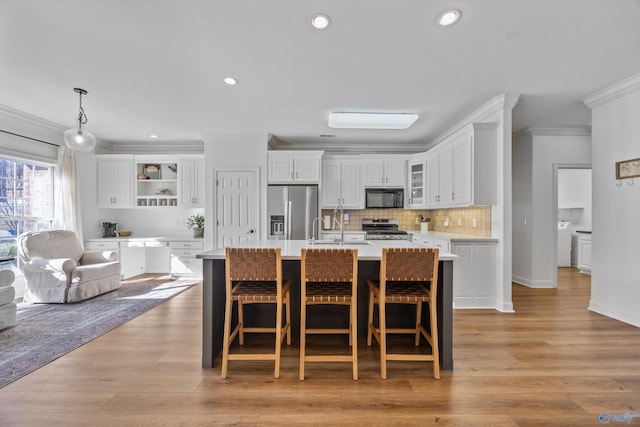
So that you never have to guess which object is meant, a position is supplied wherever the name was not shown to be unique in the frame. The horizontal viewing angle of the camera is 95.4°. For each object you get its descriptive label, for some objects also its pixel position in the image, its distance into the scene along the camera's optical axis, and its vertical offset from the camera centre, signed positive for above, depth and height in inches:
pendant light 126.6 +31.9
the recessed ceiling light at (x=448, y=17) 79.7 +54.9
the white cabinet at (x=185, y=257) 212.7 -32.8
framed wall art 121.6 +19.1
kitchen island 88.0 -26.7
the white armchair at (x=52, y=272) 151.9 -32.3
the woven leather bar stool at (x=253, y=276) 82.1 -18.2
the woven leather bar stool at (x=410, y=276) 82.1 -18.0
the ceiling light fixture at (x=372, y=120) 157.4 +51.1
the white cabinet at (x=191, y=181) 220.8 +23.8
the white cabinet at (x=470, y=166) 144.9 +24.4
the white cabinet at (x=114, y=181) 220.7 +23.6
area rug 93.6 -47.6
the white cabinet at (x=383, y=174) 217.5 +28.9
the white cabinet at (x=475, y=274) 145.0 -30.6
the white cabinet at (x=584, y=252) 230.5 -32.0
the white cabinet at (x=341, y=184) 217.5 +21.4
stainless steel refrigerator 199.0 +1.0
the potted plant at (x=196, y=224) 222.7 -9.2
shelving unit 223.9 +23.1
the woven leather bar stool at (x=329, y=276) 81.0 -17.9
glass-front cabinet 205.9 +22.0
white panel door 201.9 +5.8
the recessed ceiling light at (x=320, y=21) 81.9 +55.2
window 164.1 +7.0
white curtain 189.0 +11.7
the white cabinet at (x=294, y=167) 203.0 +32.0
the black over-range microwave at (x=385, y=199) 218.2 +10.2
